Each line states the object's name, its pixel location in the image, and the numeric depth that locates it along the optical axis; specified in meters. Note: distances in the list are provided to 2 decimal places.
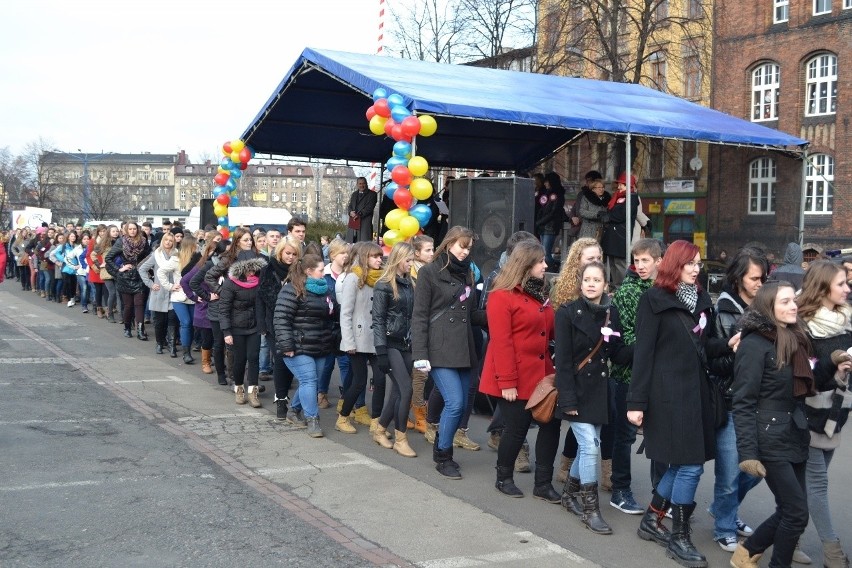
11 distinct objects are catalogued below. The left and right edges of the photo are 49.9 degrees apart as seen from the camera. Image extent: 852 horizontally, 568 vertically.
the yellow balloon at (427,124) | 11.09
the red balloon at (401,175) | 10.96
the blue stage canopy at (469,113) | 12.26
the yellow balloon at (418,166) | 10.95
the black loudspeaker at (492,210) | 11.20
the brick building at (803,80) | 29.80
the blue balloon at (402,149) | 11.02
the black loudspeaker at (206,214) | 19.77
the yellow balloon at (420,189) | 10.91
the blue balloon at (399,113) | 11.05
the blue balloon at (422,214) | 10.99
